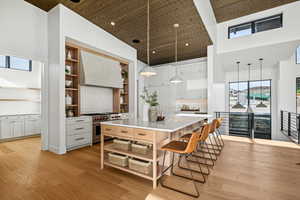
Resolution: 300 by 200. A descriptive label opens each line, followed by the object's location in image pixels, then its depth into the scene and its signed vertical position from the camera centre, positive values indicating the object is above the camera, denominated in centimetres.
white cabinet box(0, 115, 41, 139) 398 -81
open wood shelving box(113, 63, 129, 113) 510 +12
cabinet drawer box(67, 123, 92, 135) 337 -74
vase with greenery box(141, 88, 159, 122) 244 -19
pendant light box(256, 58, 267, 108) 521 +27
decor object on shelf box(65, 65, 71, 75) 366 +78
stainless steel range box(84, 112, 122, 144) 399 -61
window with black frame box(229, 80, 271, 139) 622 -30
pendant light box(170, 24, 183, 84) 367 +53
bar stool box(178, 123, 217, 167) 222 -118
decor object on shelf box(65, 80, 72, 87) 368 +44
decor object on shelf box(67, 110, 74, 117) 364 -36
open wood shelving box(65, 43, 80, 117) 372 +62
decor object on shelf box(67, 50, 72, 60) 366 +116
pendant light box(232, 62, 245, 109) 505 -27
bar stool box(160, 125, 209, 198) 174 -65
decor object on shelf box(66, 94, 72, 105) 362 -2
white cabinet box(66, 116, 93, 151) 335 -82
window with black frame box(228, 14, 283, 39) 404 +224
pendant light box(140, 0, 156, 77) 286 +57
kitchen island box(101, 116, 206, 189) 183 -53
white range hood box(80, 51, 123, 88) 379 +84
